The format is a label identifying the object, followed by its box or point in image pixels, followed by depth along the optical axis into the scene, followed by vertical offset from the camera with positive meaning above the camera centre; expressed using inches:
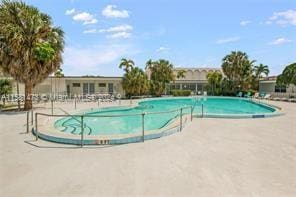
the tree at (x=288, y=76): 769.7 +79.4
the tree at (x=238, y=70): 999.3 +134.0
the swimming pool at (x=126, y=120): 291.9 -51.5
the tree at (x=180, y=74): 1136.2 +127.7
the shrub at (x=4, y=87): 549.1 +23.0
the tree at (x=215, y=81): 1053.6 +76.9
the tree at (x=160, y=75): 949.1 +104.1
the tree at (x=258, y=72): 1066.3 +132.0
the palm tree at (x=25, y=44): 432.0 +123.2
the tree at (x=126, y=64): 839.0 +141.1
